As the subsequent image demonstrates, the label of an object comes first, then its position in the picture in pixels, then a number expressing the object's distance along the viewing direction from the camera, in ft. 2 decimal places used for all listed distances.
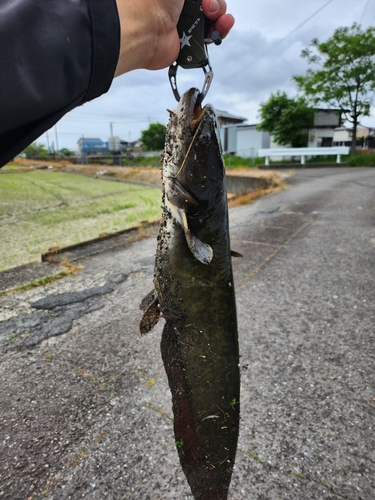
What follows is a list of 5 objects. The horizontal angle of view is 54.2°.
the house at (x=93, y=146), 165.35
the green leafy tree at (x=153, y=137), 186.80
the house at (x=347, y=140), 147.23
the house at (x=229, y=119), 153.93
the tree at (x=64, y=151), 165.17
